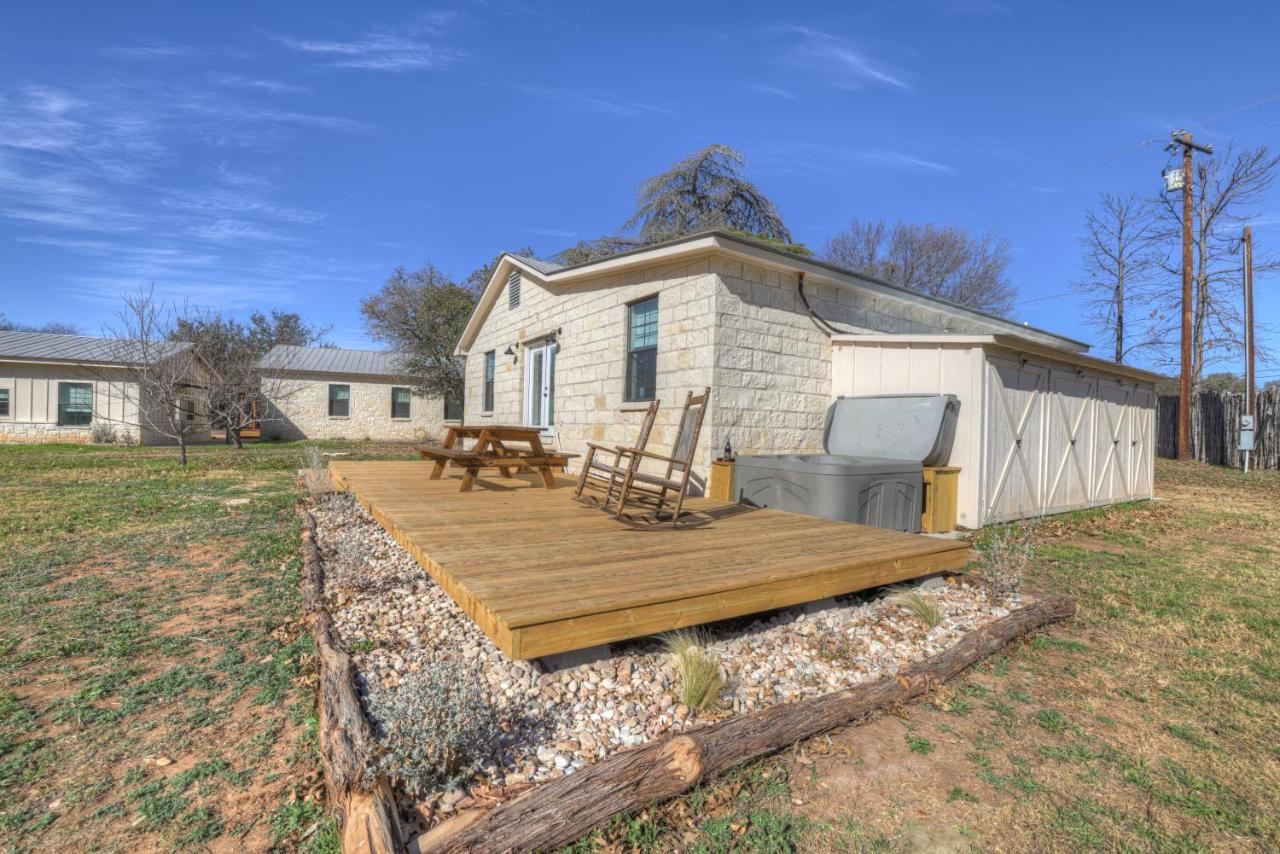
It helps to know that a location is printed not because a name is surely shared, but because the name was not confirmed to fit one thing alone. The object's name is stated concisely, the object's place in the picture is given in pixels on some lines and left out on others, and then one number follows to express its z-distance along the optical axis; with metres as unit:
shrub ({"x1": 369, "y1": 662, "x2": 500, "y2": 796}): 1.79
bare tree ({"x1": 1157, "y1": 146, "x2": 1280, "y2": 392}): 16.41
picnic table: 6.06
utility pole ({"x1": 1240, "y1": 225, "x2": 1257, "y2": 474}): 15.59
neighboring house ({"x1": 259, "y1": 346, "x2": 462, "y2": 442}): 21.75
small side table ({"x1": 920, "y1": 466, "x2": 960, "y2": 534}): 6.21
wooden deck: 2.51
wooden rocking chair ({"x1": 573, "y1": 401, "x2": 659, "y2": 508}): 4.97
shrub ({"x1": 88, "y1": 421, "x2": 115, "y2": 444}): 18.31
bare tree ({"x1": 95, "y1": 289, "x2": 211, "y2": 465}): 13.83
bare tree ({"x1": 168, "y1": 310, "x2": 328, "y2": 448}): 17.19
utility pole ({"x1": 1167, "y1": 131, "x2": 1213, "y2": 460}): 14.52
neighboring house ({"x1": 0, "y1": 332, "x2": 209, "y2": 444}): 17.98
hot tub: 5.41
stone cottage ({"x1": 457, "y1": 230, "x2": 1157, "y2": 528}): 6.43
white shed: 6.42
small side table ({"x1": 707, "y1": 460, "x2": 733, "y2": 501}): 6.25
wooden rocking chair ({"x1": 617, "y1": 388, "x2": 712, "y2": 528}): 4.46
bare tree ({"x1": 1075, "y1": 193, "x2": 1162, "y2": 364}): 18.72
